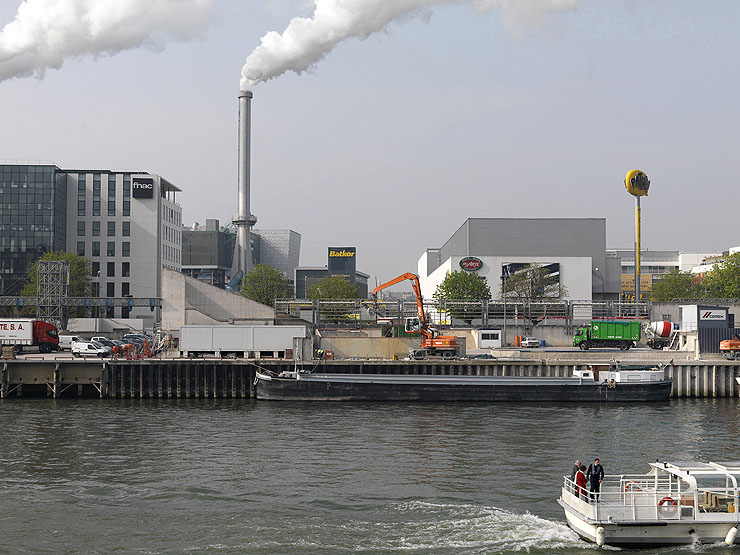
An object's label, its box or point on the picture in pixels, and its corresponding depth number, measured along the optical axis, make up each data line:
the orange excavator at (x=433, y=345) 76.62
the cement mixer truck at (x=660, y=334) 89.38
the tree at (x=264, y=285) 147.00
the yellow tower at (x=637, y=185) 131.62
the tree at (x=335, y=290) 147.88
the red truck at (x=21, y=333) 86.69
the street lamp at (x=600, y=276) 144.50
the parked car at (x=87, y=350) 77.00
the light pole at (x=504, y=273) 135.14
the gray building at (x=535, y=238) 141.00
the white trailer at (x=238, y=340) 75.94
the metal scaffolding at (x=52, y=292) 109.94
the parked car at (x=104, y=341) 89.25
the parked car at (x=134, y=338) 97.05
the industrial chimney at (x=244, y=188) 162.88
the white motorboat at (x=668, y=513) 26.80
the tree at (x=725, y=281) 134.89
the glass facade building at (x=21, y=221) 142.00
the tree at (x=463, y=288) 126.56
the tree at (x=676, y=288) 148.38
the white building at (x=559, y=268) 135.88
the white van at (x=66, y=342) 92.69
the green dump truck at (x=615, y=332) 90.75
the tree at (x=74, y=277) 128.75
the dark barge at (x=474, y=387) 65.88
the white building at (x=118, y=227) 150.12
